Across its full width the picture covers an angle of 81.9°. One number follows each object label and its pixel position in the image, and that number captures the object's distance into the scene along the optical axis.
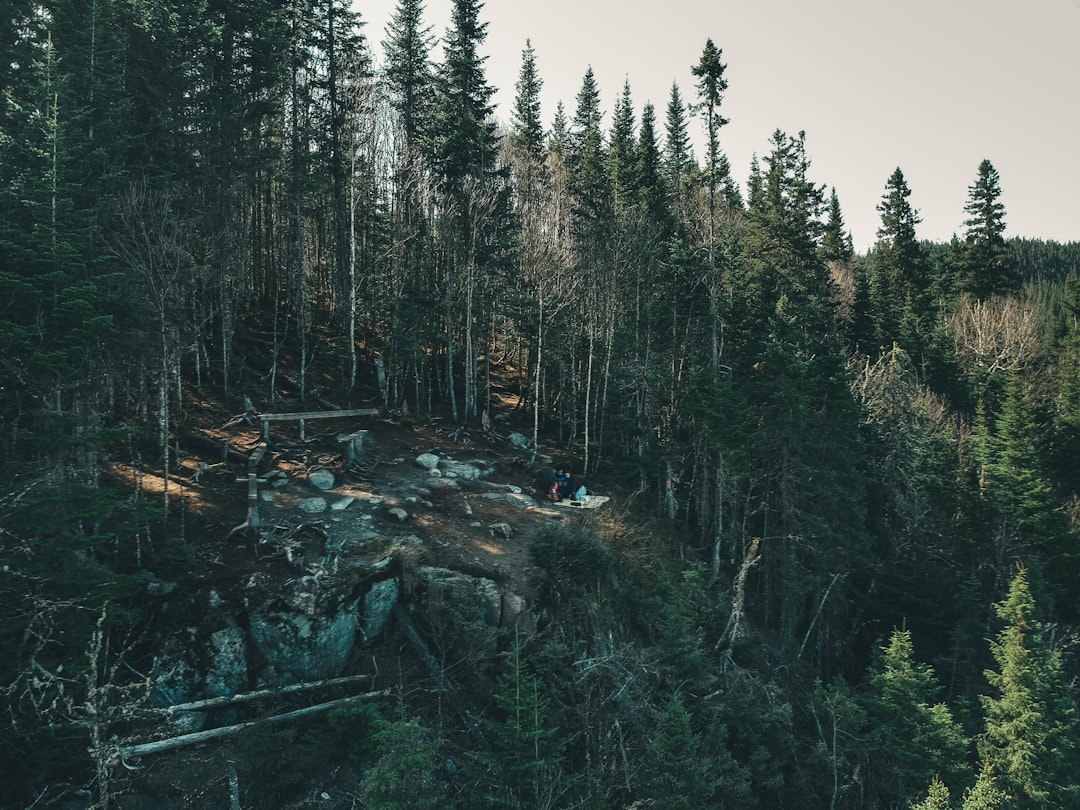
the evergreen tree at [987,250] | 50.19
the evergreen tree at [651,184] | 37.03
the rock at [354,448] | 22.78
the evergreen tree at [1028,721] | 20.72
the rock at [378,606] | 16.34
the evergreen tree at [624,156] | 37.91
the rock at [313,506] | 19.39
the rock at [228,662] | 14.41
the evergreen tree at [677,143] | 51.28
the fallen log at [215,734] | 12.62
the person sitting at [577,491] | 25.52
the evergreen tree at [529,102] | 44.88
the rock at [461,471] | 25.05
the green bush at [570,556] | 19.44
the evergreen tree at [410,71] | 33.38
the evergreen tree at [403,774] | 11.31
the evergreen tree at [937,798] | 19.03
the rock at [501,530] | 20.91
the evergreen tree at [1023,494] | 30.64
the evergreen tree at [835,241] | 47.97
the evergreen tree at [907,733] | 20.59
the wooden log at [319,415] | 21.67
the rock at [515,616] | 17.66
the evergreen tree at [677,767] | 14.34
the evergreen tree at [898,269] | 50.72
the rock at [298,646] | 15.04
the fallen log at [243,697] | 13.68
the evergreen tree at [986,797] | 19.91
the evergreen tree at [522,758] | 13.48
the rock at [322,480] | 21.24
